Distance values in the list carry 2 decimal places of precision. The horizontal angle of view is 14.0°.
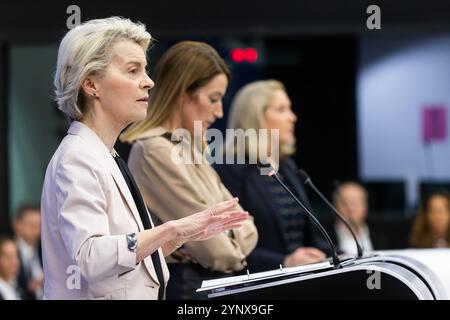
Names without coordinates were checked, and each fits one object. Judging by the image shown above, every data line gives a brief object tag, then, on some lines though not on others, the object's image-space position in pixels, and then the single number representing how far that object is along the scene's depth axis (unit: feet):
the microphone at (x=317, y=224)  15.22
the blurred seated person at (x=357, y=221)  39.61
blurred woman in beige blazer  17.24
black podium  14.11
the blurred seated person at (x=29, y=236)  40.73
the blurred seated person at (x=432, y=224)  38.99
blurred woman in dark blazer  22.05
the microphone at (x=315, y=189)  17.50
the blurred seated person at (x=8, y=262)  35.86
